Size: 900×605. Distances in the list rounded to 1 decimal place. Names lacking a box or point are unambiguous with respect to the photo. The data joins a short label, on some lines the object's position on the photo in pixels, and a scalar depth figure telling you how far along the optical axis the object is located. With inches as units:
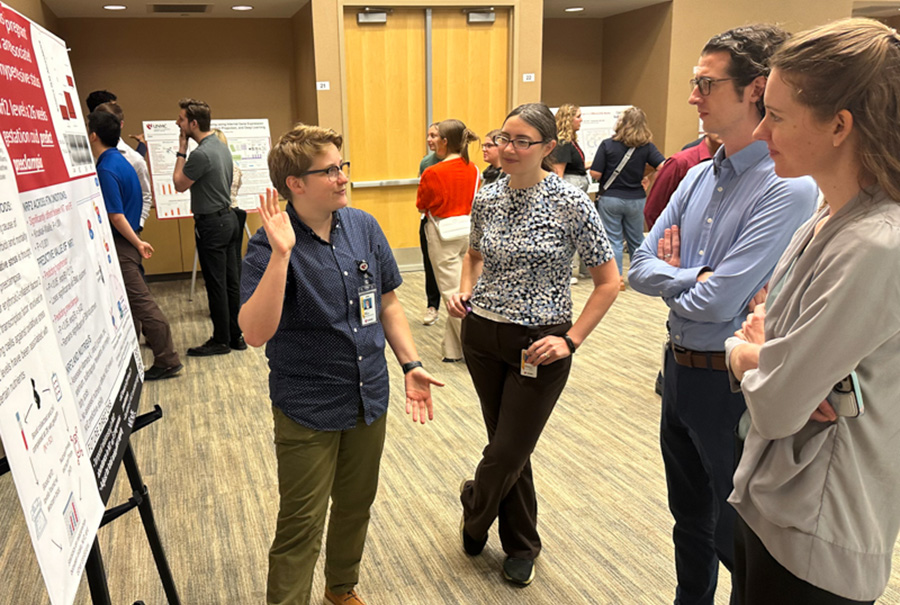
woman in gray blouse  40.3
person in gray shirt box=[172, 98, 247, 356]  185.0
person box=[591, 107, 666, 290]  241.8
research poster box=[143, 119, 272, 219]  253.1
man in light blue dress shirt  63.6
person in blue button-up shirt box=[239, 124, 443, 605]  72.9
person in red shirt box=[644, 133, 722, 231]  151.8
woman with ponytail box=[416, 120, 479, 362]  181.8
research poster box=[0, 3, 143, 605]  41.4
